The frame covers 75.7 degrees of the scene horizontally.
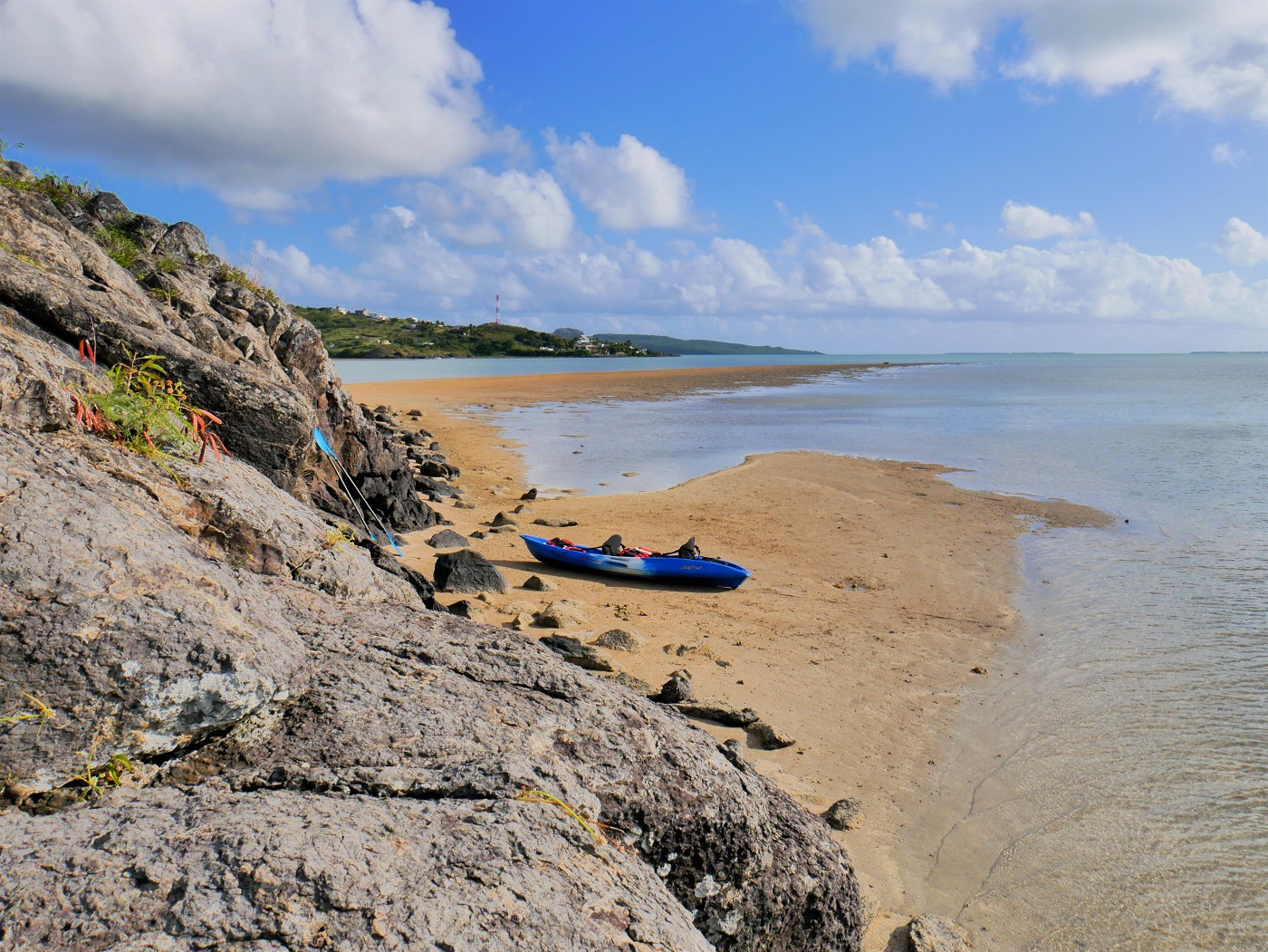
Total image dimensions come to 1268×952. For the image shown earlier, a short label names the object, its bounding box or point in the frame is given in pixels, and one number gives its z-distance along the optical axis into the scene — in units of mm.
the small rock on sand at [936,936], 5293
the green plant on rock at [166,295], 12609
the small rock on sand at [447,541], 14227
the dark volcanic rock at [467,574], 11438
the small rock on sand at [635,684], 8391
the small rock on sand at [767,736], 7984
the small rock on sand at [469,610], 9969
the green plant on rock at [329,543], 4804
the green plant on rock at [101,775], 2848
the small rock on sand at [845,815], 6797
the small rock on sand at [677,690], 8508
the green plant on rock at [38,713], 2793
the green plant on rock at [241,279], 16766
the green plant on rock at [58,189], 14680
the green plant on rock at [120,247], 13555
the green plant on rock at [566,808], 3231
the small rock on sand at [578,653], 9141
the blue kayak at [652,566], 12940
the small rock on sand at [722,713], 8281
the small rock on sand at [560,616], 10617
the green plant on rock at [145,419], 4363
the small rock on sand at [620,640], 9961
